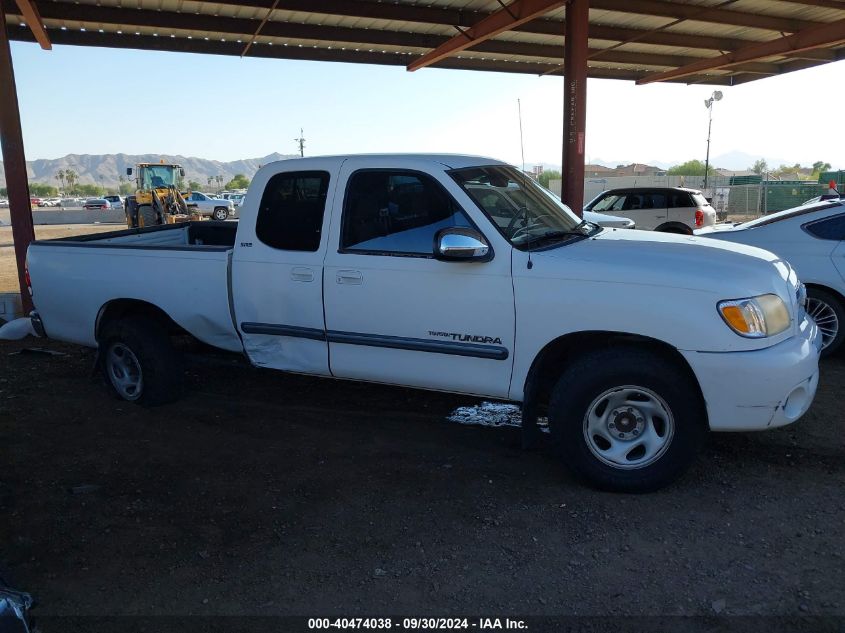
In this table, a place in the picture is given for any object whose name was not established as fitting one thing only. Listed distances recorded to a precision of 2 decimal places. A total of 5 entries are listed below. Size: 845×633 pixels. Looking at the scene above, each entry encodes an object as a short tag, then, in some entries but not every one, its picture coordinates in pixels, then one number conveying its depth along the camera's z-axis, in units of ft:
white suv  52.49
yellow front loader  79.82
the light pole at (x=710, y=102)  71.37
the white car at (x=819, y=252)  21.02
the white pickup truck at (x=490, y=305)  11.93
